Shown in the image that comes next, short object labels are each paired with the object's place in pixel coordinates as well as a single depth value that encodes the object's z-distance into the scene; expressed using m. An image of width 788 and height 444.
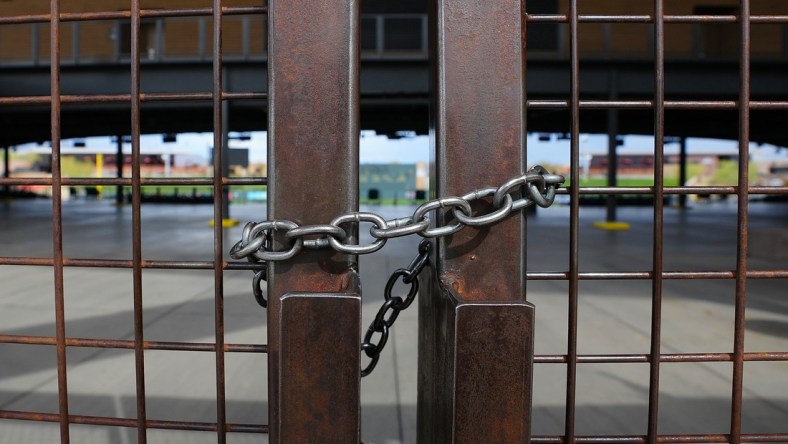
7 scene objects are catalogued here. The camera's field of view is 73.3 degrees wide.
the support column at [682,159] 27.97
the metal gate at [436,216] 0.97
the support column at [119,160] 27.80
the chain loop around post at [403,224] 0.97
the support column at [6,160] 30.66
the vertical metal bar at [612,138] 14.16
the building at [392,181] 33.16
